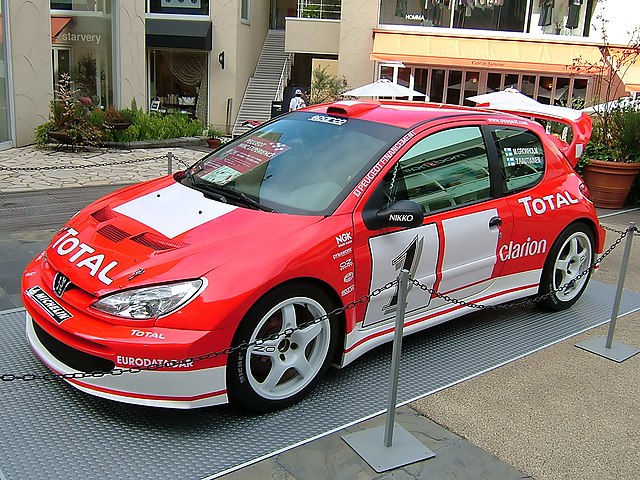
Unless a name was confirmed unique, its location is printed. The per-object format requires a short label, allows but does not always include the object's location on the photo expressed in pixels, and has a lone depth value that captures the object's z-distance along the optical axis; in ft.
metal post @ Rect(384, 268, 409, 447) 10.18
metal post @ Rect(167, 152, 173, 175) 23.02
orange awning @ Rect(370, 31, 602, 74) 75.15
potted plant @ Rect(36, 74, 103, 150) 41.63
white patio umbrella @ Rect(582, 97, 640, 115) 36.63
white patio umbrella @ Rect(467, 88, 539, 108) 44.57
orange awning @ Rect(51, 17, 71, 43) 48.96
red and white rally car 10.19
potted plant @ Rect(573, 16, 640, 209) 32.63
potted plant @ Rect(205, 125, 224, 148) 49.86
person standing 64.95
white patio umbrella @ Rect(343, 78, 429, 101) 52.47
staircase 82.53
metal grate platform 9.80
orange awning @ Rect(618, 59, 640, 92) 71.67
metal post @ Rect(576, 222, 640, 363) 14.61
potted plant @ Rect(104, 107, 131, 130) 44.83
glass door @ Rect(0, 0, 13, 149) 40.88
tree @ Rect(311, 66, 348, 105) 75.61
